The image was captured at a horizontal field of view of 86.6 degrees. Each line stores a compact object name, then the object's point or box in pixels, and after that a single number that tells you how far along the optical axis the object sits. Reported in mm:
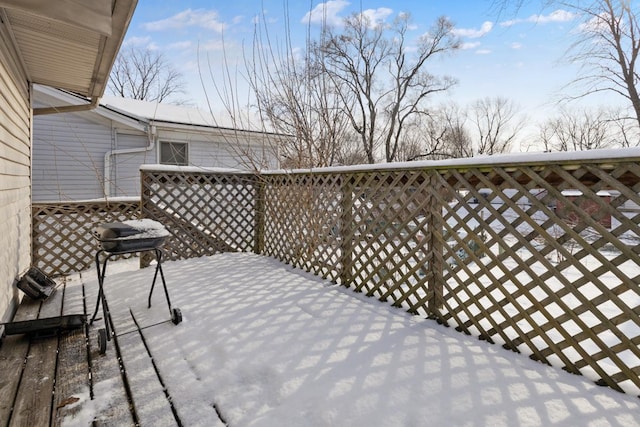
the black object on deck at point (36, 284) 3141
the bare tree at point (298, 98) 4637
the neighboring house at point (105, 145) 7105
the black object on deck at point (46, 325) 2363
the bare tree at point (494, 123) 27234
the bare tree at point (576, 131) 23250
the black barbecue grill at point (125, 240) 2307
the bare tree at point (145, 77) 20016
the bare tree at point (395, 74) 15938
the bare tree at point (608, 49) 10828
